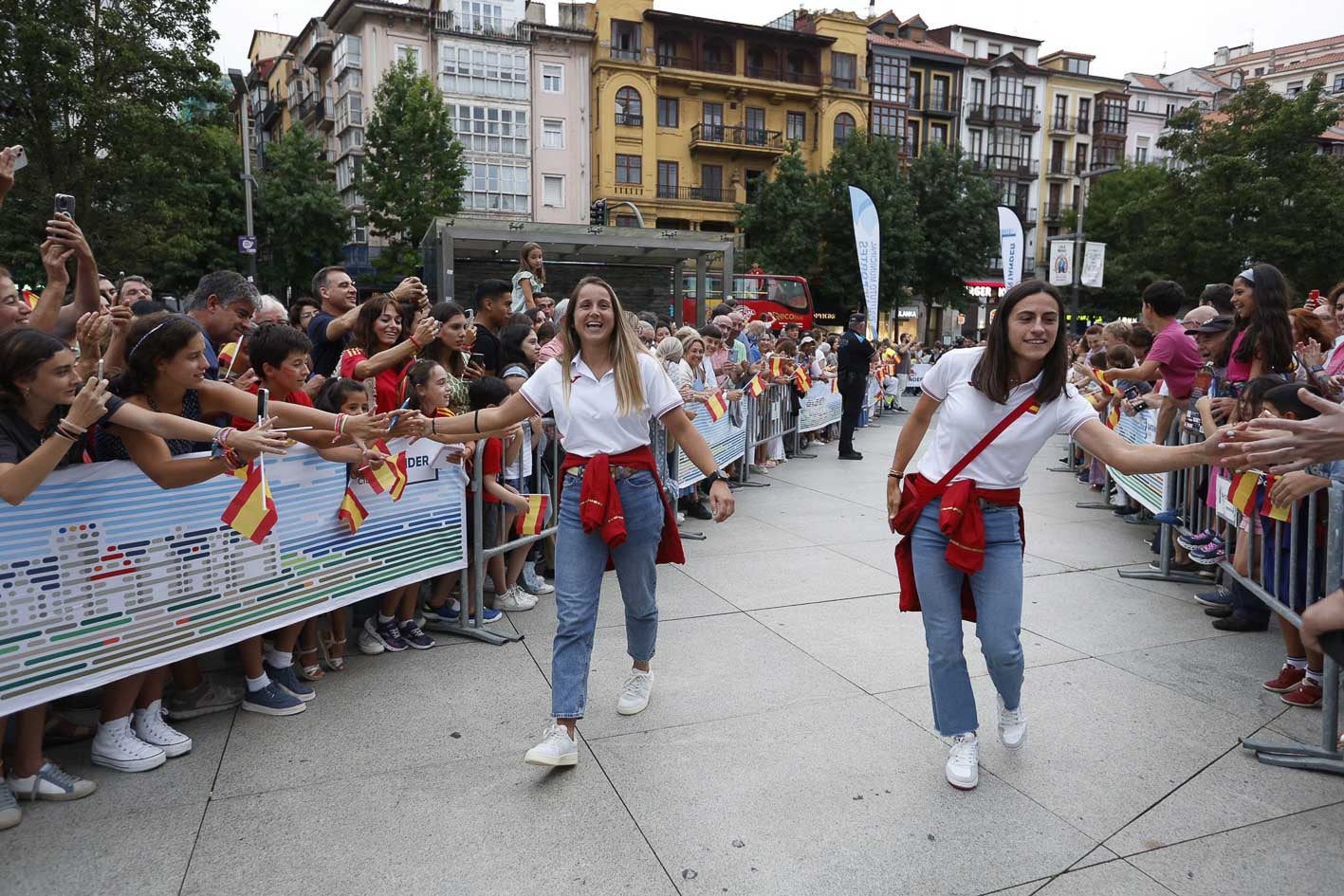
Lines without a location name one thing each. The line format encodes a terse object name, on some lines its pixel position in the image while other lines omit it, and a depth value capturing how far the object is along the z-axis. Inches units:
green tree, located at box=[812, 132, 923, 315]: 1624.0
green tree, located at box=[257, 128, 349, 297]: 1342.3
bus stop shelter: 613.9
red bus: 1048.8
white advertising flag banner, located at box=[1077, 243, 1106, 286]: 1131.9
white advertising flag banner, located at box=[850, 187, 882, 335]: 741.9
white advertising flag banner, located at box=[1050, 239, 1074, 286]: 1122.0
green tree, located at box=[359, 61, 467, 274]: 1270.9
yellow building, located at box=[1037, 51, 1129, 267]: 2383.1
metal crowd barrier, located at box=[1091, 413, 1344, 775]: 139.6
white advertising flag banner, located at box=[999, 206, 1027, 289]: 912.3
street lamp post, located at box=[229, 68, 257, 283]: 851.4
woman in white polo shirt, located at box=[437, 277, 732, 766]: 139.7
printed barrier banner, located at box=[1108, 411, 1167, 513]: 271.4
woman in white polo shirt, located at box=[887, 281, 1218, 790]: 132.3
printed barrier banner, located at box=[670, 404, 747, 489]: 318.3
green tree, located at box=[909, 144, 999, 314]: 1721.2
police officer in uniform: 510.0
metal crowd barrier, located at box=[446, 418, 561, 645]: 198.4
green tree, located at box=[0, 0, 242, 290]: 619.8
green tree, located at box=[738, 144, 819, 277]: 1648.6
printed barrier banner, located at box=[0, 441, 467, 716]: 123.5
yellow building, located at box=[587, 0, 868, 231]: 1782.7
